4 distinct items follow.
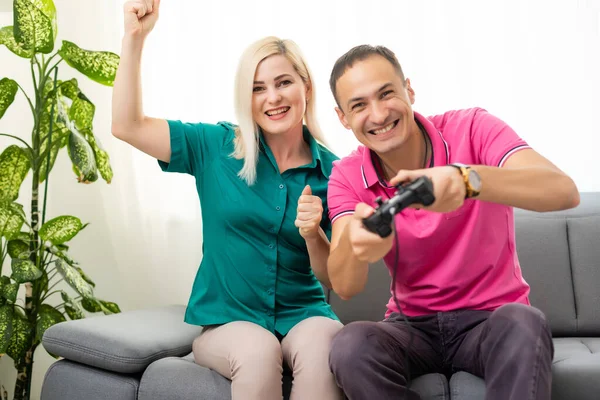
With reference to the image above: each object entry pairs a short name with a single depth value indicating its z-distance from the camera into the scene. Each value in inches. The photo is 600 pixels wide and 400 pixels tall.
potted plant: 89.1
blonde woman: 68.0
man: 56.5
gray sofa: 62.4
